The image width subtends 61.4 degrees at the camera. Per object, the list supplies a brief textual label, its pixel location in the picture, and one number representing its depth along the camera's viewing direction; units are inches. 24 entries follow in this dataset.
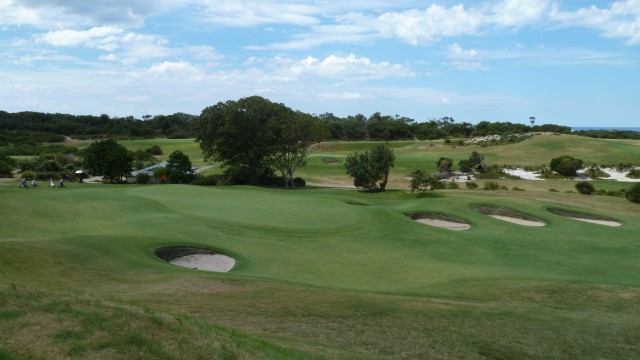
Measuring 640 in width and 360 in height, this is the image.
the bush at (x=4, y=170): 2642.7
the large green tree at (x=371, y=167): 2128.4
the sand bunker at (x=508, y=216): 1416.1
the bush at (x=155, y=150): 4363.7
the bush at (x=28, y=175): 2377.7
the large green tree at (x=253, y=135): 2463.1
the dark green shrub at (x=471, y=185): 2409.8
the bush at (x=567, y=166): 2842.0
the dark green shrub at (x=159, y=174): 2648.4
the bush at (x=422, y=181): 1851.6
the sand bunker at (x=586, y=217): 1449.3
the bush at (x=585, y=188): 2151.5
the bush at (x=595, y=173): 2784.0
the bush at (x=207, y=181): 2506.2
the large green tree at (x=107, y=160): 2522.1
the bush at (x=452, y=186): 2329.2
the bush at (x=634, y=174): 2743.6
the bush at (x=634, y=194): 1852.9
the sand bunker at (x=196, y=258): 894.9
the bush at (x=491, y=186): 2315.5
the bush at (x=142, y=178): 2568.9
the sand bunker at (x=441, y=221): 1337.4
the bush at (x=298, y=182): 2659.9
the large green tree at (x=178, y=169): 2598.4
